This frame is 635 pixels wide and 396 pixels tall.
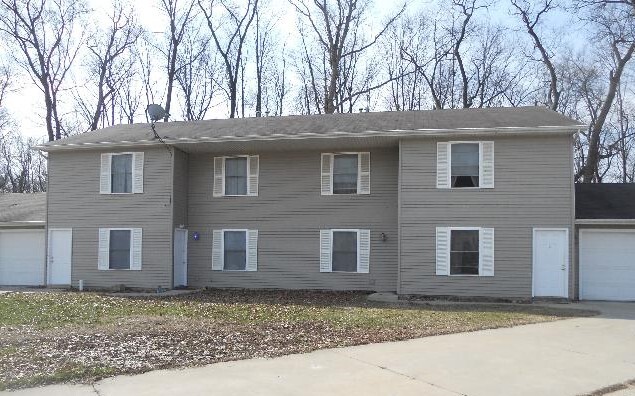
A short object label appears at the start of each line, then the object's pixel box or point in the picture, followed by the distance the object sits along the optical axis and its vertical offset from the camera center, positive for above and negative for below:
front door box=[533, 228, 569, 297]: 16.69 -1.15
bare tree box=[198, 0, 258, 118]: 38.12 +11.07
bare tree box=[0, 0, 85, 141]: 36.59 +9.70
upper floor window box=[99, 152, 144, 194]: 19.77 +1.41
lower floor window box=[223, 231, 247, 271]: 19.86 -1.15
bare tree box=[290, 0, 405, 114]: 36.53 +10.59
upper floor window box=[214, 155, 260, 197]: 19.97 +1.42
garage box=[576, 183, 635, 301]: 17.08 -1.07
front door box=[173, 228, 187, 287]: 19.59 -1.40
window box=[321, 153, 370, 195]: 19.06 +1.48
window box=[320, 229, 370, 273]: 18.88 -1.03
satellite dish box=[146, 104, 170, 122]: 21.22 +3.75
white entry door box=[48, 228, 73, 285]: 20.23 -1.43
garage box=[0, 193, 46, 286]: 21.64 -1.35
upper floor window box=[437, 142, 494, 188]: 17.12 +1.64
